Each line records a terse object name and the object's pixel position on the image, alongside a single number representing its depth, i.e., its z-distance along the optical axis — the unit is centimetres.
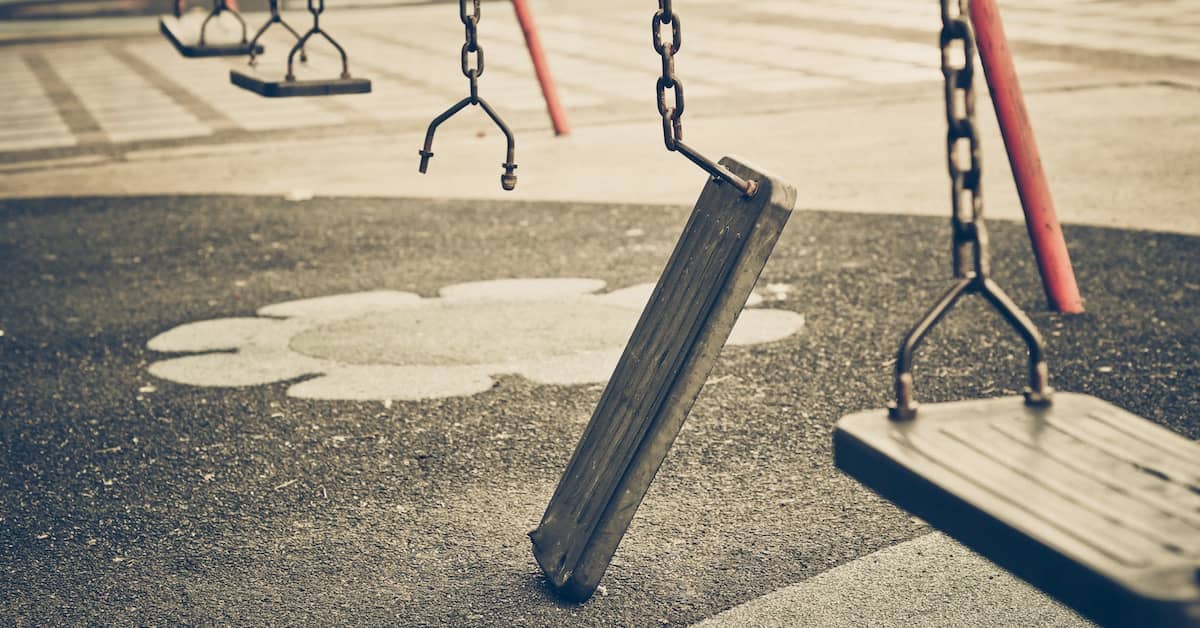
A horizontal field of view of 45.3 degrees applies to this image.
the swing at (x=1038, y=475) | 169
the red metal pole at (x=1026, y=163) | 455
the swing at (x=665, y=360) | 248
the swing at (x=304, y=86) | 478
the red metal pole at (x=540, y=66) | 803
